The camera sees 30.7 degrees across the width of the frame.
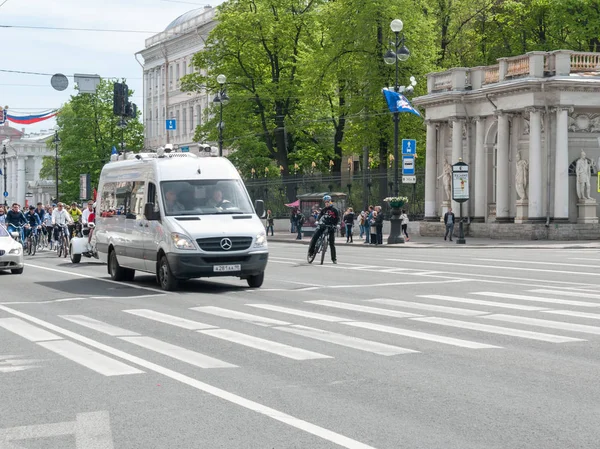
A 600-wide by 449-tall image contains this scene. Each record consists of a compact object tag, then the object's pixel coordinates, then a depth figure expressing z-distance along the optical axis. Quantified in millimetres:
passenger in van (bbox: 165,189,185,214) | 19545
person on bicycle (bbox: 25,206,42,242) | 37500
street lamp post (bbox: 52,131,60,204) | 86281
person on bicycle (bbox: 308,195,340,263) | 27891
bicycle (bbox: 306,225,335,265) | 28312
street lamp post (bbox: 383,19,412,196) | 40794
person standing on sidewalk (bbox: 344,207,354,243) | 43750
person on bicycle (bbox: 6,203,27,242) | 35000
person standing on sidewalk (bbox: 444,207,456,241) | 48188
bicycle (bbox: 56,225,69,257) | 34781
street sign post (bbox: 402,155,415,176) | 45594
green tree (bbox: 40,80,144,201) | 97125
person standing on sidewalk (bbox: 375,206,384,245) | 44469
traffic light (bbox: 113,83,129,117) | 40594
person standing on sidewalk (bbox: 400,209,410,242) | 49216
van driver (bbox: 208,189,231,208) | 19781
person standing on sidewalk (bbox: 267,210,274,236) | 61106
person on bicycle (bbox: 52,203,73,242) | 35406
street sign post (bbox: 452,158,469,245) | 46125
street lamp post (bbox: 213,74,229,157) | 54250
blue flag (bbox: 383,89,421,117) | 43656
